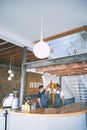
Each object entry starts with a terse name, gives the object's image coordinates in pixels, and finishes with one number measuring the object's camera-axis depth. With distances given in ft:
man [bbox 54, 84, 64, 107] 15.56
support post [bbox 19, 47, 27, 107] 14.86
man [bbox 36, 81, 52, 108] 14.32
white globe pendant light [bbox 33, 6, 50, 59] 7.48
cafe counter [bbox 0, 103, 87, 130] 9.73
